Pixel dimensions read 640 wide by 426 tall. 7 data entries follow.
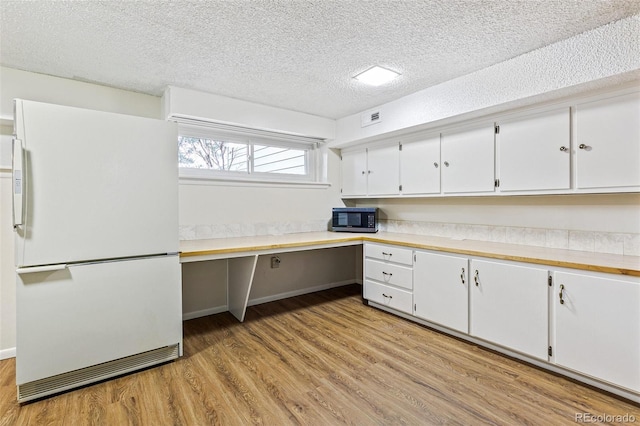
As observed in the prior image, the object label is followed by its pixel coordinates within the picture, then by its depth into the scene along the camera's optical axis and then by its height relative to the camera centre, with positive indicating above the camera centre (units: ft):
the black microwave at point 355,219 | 12.17 -0.33
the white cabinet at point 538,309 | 5.82 -2.26
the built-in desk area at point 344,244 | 6.53 -1.04
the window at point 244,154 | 10.44 +2.14
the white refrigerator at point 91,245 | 5.78 -0.67
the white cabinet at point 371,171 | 11.51 +1.54
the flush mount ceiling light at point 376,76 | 8.13 +3.64
